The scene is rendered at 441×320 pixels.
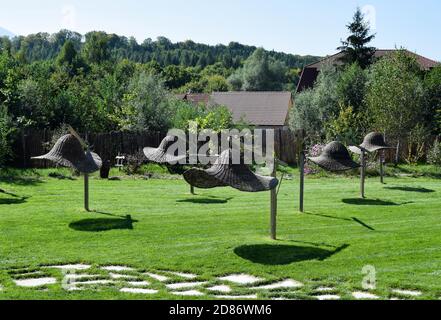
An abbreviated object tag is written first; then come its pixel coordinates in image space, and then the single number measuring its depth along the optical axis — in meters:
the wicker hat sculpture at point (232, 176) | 11.11
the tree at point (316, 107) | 36.56
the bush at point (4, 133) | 23.64
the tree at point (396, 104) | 30.33
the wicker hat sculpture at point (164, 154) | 19.88
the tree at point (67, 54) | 86.88
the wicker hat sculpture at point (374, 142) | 21.00
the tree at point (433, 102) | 33.91
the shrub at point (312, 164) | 26.19
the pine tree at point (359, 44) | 47.12
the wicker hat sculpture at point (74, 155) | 14.66
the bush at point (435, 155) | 27.86
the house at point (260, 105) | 55.75
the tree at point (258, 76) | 93.56
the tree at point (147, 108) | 30.53
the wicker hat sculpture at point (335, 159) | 16.64
